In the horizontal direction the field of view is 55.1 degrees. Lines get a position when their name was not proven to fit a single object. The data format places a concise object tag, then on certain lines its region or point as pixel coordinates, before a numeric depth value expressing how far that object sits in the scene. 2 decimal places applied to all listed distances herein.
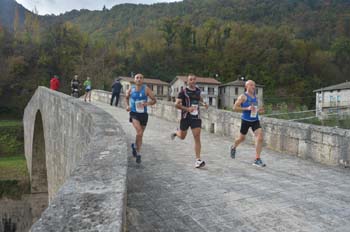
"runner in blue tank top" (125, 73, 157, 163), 5.57
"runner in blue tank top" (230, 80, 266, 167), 5.70
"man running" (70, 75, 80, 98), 15.98
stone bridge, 2.05
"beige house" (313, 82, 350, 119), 35.74
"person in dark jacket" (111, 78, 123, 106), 16.58
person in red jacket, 16.30
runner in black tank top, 5.39
